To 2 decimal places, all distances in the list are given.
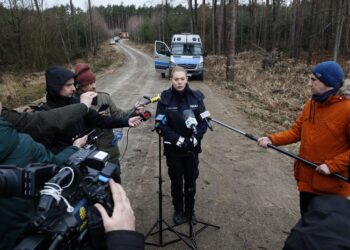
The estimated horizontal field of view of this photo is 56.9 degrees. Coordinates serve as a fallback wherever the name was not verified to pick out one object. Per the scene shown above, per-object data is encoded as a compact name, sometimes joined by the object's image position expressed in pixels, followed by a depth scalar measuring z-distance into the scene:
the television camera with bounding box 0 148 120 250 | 1.24
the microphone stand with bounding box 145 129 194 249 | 3.64
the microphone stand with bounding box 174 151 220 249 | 3.70
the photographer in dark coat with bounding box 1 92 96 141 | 2.29
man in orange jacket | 2.79
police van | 17.55
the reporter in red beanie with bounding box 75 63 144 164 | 3.61
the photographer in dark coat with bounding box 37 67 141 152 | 2.83
